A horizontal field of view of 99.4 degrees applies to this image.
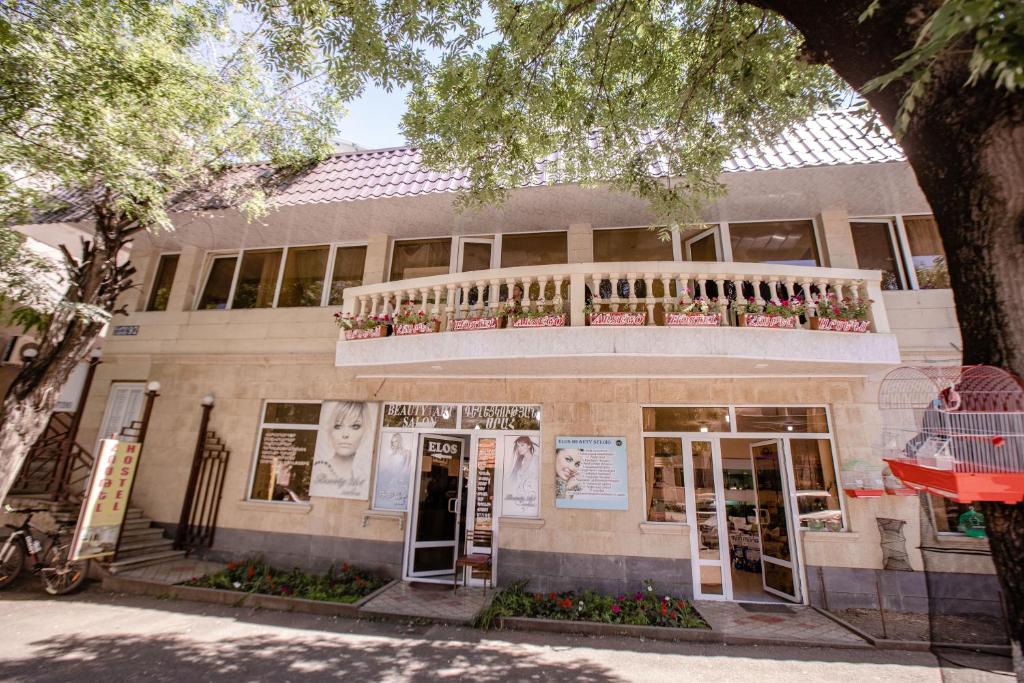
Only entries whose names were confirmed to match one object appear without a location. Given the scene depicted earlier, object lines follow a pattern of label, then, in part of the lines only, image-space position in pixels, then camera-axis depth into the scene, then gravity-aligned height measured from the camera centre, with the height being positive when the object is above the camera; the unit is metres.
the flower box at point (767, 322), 6.67 +2.30
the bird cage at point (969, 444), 2.17 +0.27
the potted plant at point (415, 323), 7.55 +2.41
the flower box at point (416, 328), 7.54 +2.31
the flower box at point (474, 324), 7.18 +2.30
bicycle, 6.97 -1.71
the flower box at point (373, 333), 7.95 +2.31
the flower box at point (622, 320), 6.73 +2.27
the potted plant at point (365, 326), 7.96 +2.46
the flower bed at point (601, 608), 6.14 -1.94
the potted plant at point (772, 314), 6.68 +2.43
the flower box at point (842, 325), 6.78 +2.32
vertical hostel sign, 6.82 -0.74
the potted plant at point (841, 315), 6.79 +2.48
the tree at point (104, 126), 5.59 +4.64
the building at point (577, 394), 6.91 +1.37
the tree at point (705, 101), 2.20 +4.58
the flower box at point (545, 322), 6.88 +2.27
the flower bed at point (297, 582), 6.98 -1.95
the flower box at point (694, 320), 6.64 +2.28
